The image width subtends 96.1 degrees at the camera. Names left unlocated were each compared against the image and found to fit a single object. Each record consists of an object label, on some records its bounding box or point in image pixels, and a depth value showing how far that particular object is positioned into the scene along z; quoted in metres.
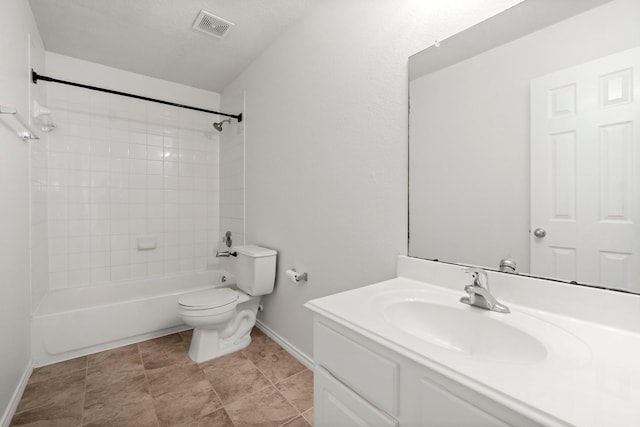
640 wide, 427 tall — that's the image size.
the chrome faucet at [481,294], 0.92
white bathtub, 1.92
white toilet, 1.91
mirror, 0.78
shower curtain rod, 1.92
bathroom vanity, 0.50
